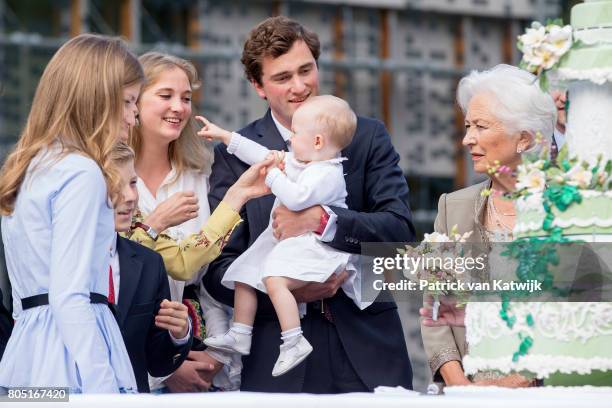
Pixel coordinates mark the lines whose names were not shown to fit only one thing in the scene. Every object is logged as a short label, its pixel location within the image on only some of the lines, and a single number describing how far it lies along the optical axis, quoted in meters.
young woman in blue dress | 9.61
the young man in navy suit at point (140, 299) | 10.95
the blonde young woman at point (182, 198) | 11.88
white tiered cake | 9.19
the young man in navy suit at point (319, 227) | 11.78
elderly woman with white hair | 11.65
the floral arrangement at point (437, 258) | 10.31
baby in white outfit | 11.62
